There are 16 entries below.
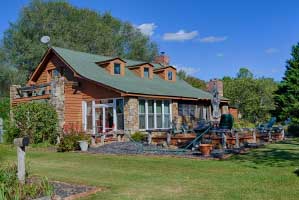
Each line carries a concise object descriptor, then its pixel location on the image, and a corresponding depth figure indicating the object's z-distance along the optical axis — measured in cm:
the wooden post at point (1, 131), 1947
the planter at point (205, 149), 1235
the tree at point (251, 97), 3750
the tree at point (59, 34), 3828
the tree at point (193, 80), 5137
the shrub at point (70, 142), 1566
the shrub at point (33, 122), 1892
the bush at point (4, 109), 2761
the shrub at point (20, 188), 540
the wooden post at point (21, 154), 624
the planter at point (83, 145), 1582
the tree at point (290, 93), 2781
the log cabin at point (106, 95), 2066
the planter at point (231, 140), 1469
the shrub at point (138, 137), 1892
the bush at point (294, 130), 2402
